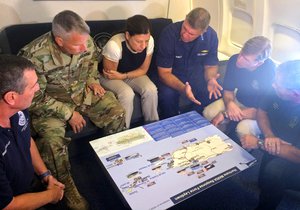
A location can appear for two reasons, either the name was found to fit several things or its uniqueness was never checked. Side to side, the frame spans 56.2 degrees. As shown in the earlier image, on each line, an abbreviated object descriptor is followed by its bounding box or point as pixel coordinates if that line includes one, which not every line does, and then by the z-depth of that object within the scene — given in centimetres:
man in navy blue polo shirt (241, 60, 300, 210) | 163
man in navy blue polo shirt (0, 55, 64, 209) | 120
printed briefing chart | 147
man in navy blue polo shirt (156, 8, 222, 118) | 243
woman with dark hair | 224
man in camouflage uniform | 183
